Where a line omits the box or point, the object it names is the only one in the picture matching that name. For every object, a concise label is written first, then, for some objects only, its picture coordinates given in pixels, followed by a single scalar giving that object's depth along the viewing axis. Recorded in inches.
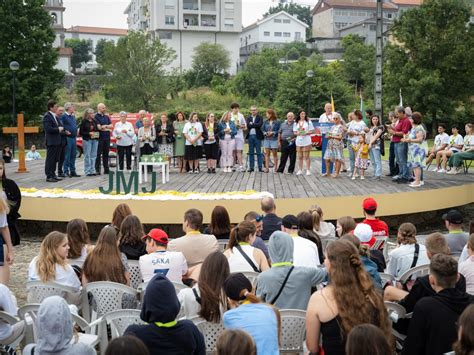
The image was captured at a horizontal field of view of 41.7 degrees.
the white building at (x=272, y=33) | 3998.5
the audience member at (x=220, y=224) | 297.3
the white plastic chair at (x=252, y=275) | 224.5
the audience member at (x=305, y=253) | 240.7
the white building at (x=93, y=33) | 5305.1
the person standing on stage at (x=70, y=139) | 573.9
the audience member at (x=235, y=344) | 127.4
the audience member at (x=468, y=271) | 214.1
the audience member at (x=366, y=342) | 123.6
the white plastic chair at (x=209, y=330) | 187.3
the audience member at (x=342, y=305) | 159.2
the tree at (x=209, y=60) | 2851.9
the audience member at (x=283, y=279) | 196.4
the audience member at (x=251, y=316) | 160.2
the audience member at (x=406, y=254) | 245.0
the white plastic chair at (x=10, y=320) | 198.2
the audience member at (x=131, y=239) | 268.2
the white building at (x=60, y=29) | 3592.5
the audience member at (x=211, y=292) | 185.3
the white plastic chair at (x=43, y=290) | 226.1
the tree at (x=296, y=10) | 5326.8
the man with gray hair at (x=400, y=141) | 531.8
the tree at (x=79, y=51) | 4274.1
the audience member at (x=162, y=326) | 149.7
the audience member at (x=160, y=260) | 236.5
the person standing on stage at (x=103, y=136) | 598.9
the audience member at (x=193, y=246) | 261.4
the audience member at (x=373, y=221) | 295.3
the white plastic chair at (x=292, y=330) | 188.2
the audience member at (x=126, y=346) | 125.2
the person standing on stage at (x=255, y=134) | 621.0
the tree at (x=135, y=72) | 2075.5
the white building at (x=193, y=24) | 3171.8
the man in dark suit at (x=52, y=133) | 548.7
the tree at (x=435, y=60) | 1663.4
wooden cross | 636.4
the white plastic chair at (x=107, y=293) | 221.1
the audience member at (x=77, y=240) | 260.8
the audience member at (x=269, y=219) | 314.8
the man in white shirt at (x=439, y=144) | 729.0
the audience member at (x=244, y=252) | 234.2
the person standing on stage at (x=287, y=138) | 603.2
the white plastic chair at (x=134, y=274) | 259.1
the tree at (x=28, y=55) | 1692.9
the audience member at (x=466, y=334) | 130.7
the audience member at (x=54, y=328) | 143.4
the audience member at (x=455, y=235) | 269.8
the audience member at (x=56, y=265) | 229.0
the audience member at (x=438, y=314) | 163.8
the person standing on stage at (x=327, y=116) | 582.5
